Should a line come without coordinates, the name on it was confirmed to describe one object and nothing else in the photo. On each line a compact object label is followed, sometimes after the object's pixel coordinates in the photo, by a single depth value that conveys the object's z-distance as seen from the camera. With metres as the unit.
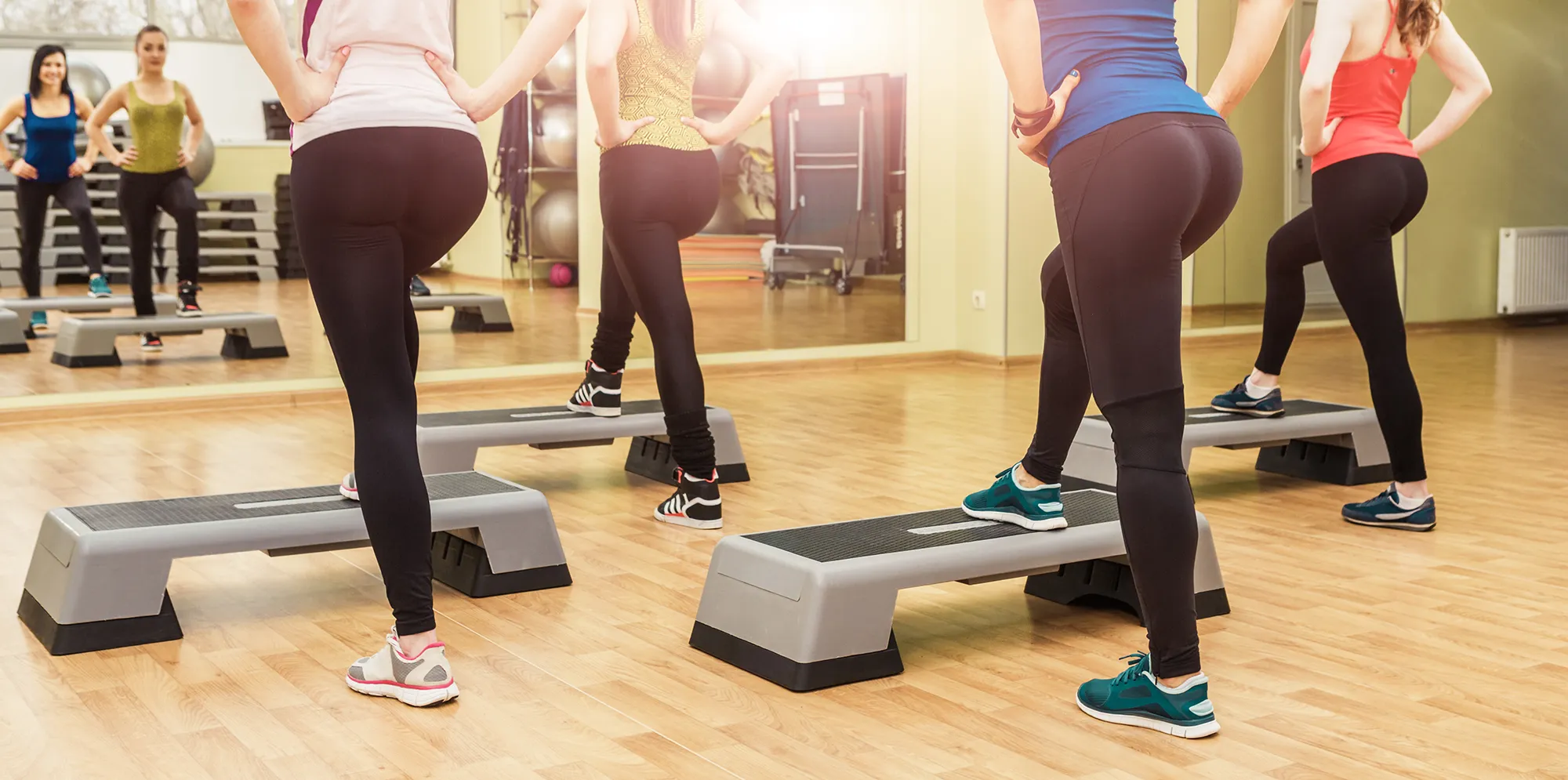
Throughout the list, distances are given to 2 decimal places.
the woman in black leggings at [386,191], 2.18
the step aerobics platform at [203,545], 2.67
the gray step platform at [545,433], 4.01
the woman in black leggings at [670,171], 3.46
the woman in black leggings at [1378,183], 3.42
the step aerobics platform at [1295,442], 3.95
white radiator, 8.89
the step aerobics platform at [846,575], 2.46
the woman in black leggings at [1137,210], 2.04
